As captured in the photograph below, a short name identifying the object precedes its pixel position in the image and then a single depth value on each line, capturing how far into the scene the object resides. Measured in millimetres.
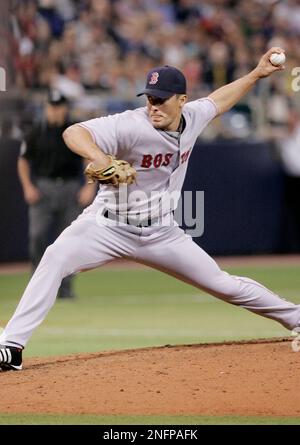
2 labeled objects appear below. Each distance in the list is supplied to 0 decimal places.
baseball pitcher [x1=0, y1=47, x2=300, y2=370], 14484
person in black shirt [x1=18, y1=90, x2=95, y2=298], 25578
